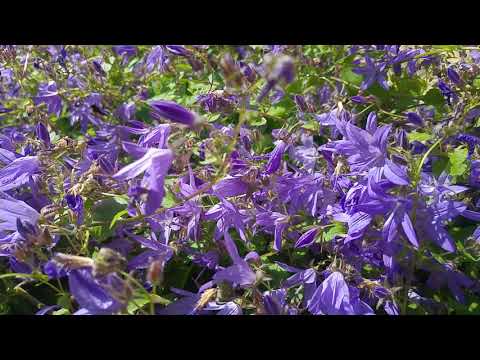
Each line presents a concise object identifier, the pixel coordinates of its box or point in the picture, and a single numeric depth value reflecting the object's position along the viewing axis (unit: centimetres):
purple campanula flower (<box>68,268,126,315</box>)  14
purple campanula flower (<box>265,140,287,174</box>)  21
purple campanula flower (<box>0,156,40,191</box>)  22
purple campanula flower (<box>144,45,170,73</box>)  32
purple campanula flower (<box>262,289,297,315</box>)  17
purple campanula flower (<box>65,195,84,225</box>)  20
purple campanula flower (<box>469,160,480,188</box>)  22
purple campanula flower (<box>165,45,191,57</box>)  27
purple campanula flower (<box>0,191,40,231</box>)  19
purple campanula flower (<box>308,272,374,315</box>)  18
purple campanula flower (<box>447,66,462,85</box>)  24
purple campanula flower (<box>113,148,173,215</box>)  14
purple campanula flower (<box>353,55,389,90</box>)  28
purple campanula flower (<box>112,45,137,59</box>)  35
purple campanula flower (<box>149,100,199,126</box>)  15
